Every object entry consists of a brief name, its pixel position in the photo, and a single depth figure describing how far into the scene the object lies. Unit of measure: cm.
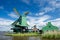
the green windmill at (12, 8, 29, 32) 1962
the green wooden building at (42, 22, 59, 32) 1793
